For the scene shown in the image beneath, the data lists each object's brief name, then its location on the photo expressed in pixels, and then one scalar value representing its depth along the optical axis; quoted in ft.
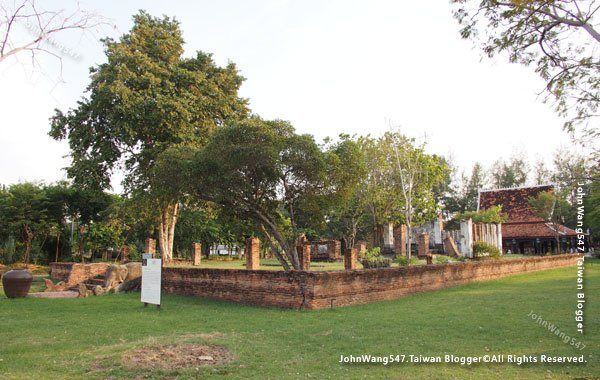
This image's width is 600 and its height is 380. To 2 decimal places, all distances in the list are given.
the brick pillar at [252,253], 65.62
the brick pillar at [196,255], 84.02
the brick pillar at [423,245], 86.07
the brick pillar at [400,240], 90.94
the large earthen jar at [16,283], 45.11
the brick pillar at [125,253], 80.94
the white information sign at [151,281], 37.42
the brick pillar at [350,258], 63.16
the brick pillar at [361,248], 83.74
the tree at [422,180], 98.83
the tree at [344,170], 44.50
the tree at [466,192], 180.68
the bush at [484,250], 79.94
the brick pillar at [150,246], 84.38
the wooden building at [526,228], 120.26
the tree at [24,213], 81.41
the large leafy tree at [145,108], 69.56
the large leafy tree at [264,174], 40.37
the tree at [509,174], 174.40
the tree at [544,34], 21.70
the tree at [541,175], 162.98
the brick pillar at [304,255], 64.10
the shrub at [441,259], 69.82
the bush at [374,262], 58.95
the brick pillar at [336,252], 88.84
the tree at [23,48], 15.89
